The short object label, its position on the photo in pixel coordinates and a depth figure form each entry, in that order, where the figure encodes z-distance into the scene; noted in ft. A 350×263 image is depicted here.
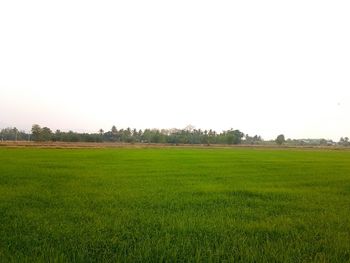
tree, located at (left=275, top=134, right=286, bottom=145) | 479.41
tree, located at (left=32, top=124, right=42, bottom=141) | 376.72
